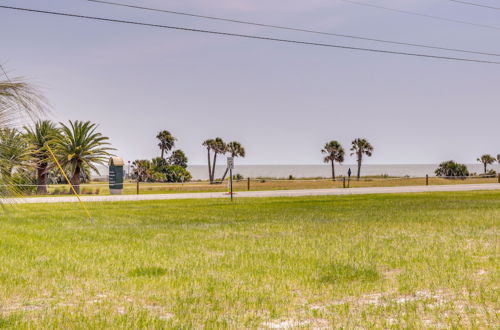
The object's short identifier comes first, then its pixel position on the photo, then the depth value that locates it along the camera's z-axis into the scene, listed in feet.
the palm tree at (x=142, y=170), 270.67
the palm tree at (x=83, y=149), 134.82
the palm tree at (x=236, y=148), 303.89
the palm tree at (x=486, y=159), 424.05
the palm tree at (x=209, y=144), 314.96
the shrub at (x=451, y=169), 319.27
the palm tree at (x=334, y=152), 339.77
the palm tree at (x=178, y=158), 358.64
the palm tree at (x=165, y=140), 340.59
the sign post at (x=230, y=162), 93.76
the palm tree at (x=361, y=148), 316.19
